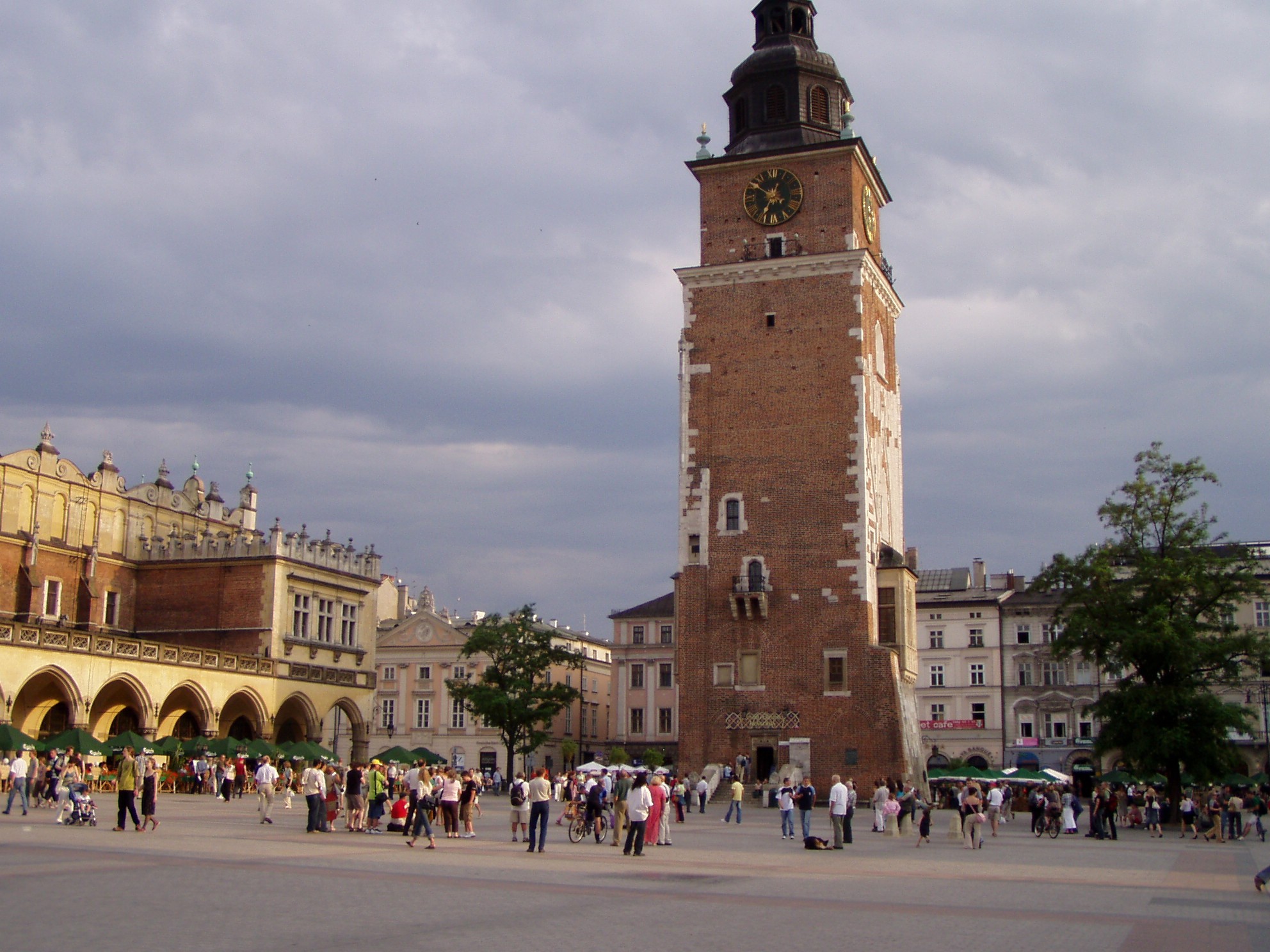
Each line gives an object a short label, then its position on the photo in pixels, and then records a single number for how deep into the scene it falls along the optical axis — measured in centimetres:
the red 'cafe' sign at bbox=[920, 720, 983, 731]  7400
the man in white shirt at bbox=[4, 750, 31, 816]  2873
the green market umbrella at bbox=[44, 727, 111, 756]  3666
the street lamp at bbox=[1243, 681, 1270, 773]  6506
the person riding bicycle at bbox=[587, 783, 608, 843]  2569
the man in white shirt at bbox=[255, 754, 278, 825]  2836
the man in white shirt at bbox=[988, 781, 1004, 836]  3609
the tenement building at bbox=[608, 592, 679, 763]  8094
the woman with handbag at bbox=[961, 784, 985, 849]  2826
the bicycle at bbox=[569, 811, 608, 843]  2588
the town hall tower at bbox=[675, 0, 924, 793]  4800
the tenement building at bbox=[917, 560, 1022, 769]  7388
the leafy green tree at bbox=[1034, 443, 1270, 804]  4066
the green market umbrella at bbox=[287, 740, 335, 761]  4356
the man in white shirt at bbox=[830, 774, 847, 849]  2666
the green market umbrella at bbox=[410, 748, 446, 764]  4374
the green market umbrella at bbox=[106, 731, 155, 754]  3909
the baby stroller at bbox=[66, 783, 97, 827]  2552
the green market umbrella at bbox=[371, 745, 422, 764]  4434
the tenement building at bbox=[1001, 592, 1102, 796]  7106
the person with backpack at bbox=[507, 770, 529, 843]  2491
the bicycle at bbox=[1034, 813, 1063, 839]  3562
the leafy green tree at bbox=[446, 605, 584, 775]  5875
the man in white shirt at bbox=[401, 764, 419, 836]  2453
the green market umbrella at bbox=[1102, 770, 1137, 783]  4766
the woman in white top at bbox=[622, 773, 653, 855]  2212
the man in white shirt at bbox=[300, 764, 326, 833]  2581
